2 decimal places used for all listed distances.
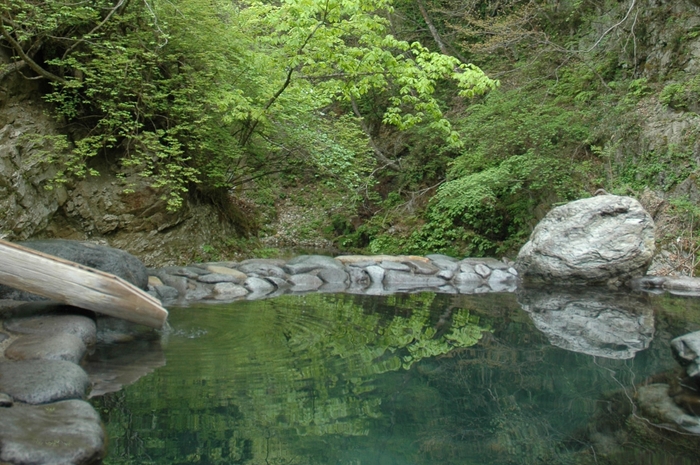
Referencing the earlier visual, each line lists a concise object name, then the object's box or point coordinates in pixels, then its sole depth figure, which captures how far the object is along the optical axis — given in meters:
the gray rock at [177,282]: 7.87
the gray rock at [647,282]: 8.88
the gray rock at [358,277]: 9.39
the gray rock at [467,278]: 9.72
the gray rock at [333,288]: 8.62
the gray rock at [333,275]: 9.35
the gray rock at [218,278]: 8.27
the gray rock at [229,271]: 8.57
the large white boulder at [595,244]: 8.85
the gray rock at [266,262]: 9.32
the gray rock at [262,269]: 8.96
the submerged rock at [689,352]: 4.40
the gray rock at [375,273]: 9.59
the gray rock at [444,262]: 10.05
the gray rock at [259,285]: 8.38
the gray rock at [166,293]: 7.49
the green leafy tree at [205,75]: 8.33
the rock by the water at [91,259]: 5.84
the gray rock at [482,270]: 9.93
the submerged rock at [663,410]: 3.85
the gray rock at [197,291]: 7.72
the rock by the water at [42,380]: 3.54
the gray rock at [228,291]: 7.92
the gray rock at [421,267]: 9.88
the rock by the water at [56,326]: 4.85
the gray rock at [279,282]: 8.77
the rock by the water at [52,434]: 2.83
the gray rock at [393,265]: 9.85
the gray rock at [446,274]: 9.81
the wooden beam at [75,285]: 4.93
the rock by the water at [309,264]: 9.28
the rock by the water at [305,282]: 8.80
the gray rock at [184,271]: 8.26
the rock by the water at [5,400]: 3.34
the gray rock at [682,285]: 8.54
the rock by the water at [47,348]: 4.25
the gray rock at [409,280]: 9.48
